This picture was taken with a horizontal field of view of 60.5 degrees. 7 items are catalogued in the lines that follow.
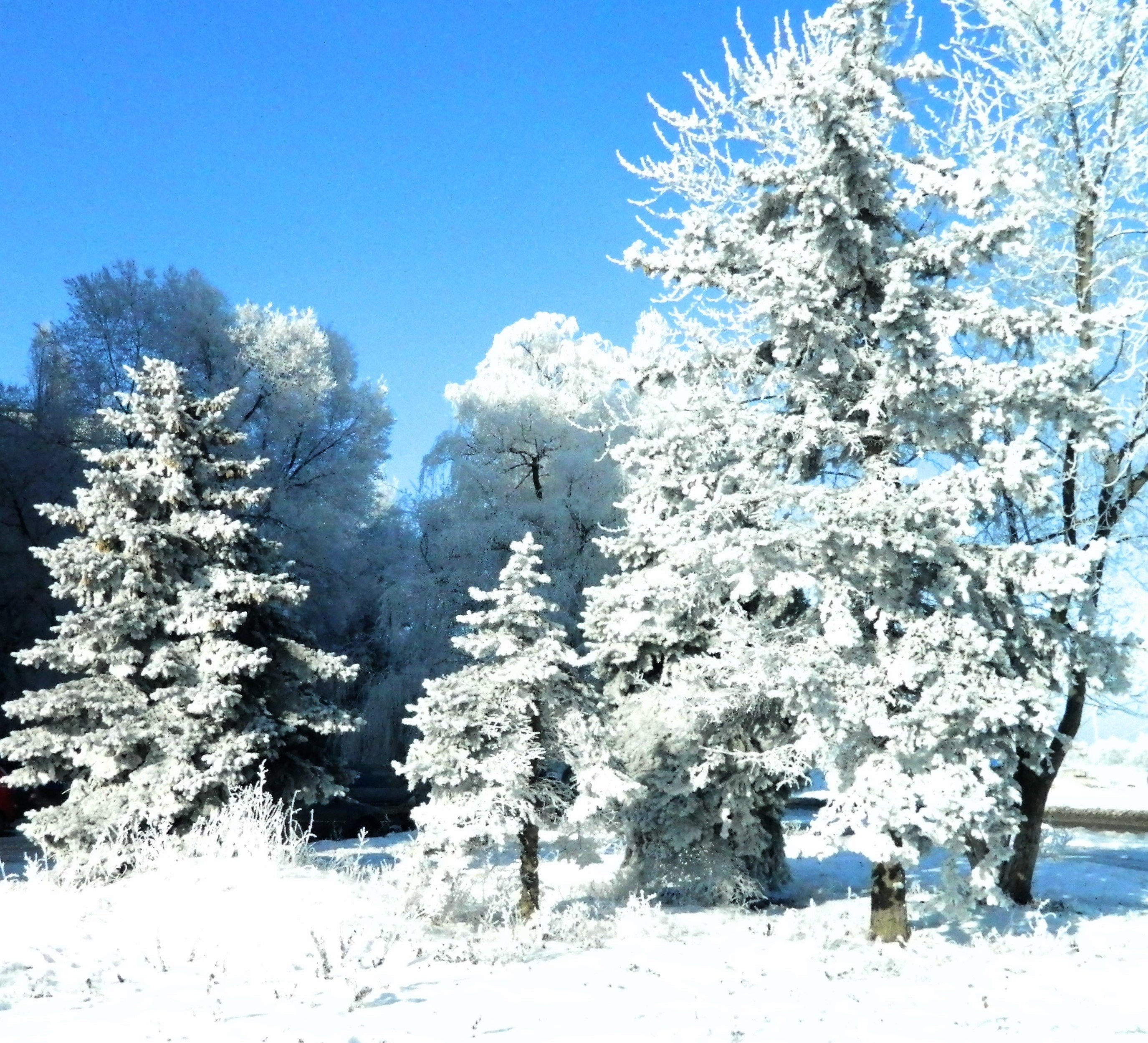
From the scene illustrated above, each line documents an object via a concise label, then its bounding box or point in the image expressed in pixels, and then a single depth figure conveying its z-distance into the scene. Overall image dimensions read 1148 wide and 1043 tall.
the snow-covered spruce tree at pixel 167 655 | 12.14
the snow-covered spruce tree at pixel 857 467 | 8.88
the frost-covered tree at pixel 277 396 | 24.86
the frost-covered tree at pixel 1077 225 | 11.34
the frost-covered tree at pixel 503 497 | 23.91
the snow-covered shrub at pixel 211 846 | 10.48
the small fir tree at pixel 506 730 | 9.99
